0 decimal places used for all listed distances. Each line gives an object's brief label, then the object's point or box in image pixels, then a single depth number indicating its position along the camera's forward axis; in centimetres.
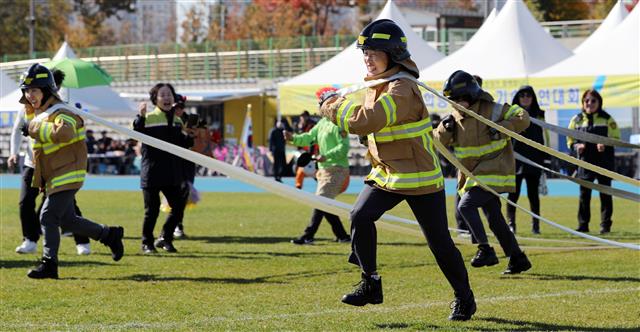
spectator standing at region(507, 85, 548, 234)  1421
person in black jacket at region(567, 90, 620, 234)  1497
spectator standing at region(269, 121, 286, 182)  3203
